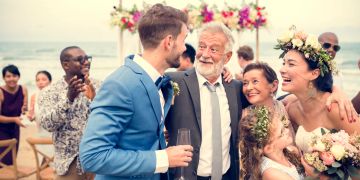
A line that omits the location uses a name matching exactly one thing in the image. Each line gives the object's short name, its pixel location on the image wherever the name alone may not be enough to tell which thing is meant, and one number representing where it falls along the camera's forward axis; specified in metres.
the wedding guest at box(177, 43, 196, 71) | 5.09
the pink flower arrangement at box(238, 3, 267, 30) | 7.00
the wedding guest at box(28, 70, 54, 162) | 6.49
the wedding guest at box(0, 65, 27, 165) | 5.93
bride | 2.71
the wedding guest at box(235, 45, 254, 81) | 6.51
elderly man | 2.68
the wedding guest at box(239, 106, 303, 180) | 2.45
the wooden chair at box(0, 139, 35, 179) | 4.42
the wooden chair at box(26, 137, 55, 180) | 4.48
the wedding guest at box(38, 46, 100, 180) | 3.14
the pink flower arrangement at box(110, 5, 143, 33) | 7.30
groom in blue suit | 1.70
